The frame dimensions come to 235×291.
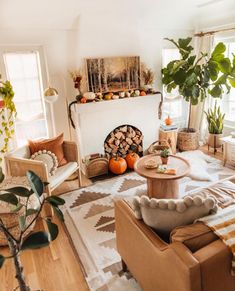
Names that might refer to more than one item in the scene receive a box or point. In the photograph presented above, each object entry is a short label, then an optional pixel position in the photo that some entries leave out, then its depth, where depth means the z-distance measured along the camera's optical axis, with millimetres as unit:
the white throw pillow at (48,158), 3062
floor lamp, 3225
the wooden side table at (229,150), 3877
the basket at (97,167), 3826
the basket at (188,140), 4715
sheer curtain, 4520
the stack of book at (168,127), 4529
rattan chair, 2772
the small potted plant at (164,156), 3057
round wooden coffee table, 2791
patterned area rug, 2061
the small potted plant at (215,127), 4520
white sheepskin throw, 3703
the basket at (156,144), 3852
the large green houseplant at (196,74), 3984
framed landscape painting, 3820
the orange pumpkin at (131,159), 4035
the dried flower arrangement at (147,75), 4215
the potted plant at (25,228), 1072
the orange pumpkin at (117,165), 3850
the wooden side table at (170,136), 4480
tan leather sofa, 1223
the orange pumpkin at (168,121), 4613
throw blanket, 1336
